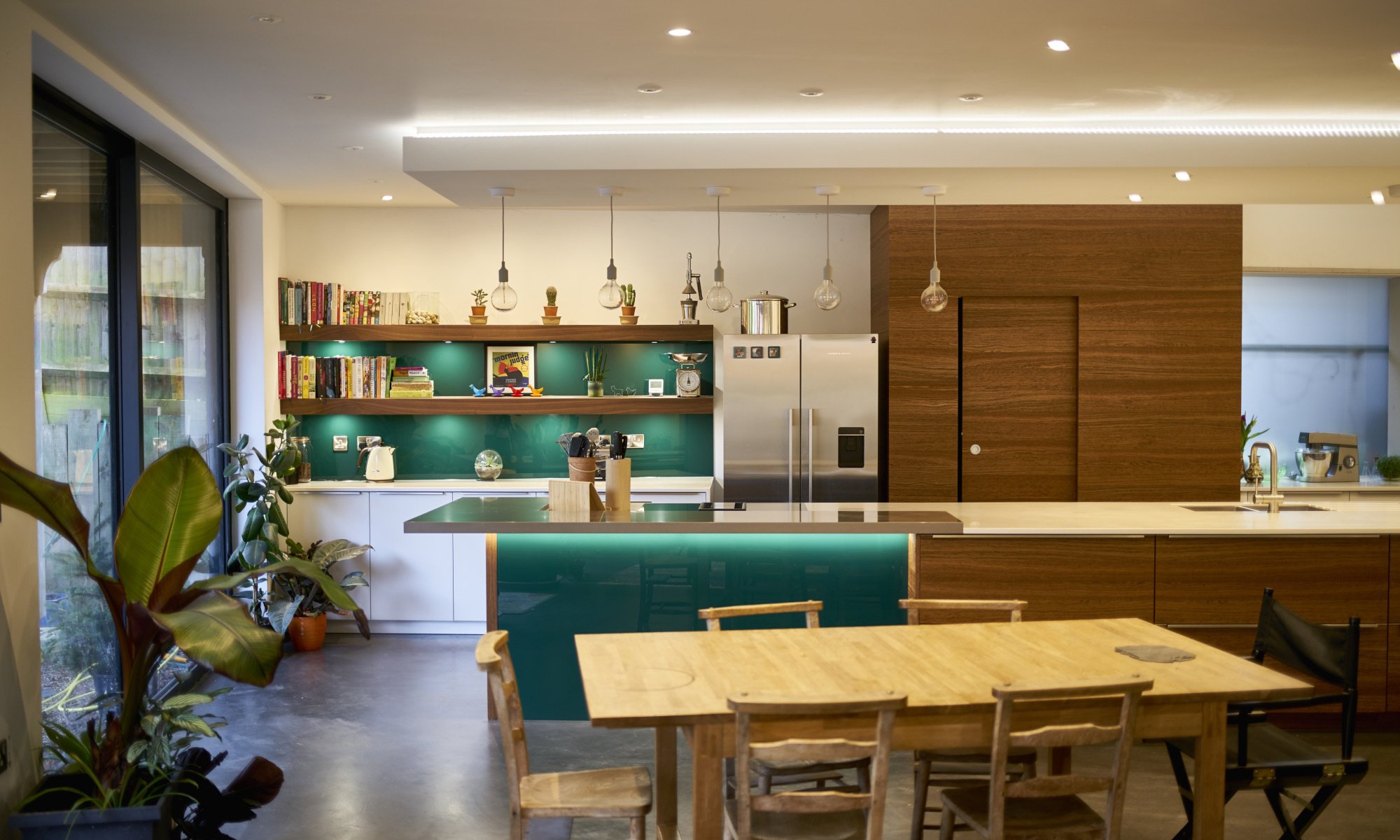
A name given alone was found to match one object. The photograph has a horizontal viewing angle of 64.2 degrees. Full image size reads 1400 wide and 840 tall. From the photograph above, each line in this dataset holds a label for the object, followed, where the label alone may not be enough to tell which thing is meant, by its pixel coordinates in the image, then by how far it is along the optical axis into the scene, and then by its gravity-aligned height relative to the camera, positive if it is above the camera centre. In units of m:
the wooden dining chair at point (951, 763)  3.30 -1.13
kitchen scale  7.61 +0.14
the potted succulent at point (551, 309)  7.51 +0.59
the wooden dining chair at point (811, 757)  2.40 -0.81
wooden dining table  2.63 -0.72
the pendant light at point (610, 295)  5.55 +0.51
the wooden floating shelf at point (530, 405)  7.54 -0.06
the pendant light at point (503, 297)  5.56 +0.50
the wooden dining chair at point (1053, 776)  2.54 -0.90
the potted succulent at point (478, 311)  7.54 +0.58
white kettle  7.56 -0.46
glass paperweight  7.60 -0.47
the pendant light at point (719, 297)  5.50 +0.49
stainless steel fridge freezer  6.89 -0.14
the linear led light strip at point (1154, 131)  5.36 +1.30
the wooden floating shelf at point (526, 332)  7.52 +0.43
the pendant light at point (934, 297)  5.75 +0.51
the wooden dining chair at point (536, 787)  2.77 -1.01
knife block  5.15 -0.40
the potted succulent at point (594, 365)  7.79 +0.23
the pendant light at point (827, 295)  5.55 +0.51
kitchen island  4.95 -0.78
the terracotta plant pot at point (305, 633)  6.81 -1.44
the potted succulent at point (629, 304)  7.55 +0.63
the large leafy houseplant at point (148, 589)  3.25 -0.60
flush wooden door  6.95 -0.01
